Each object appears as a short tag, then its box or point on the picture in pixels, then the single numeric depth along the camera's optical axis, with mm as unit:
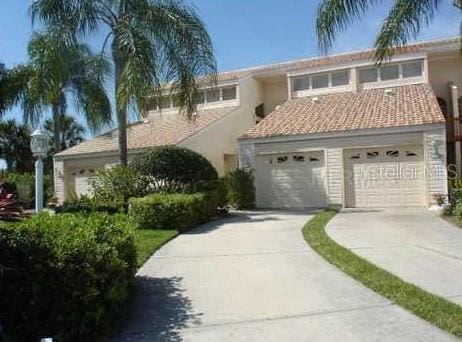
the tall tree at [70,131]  41281
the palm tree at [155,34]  15409
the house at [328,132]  17578
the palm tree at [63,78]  15422
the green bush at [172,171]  15453
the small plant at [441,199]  16359
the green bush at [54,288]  4879
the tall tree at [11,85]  28844
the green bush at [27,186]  27219
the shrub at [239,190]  18641
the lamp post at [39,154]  14164
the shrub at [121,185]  15250
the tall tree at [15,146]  38312
